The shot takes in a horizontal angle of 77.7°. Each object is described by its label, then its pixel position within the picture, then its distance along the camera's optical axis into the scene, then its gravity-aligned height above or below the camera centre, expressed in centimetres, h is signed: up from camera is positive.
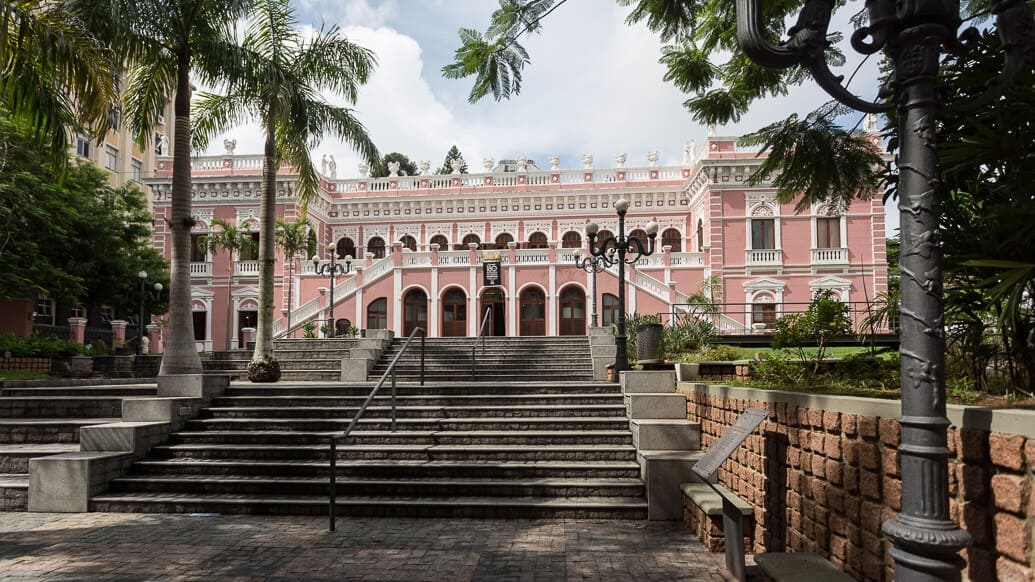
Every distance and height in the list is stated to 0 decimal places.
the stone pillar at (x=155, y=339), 2723 -48
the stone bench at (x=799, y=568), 378 -149
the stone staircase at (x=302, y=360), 1691 -91
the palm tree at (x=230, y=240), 2741 +380
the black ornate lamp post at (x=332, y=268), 2425 +259
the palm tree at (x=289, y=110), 1277 +444
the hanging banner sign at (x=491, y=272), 2878 +244
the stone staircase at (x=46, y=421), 837 -138
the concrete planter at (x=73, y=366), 1797 -106
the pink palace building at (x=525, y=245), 2789 +380
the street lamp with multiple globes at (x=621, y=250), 1145 +164
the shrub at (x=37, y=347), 1767 -52
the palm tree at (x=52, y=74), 756 +318
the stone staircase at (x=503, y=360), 1515 -89
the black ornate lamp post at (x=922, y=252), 233 +28
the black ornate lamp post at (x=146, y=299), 2086 +123
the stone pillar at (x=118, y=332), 2377 -14
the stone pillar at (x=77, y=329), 2247 -2
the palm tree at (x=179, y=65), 993 +435
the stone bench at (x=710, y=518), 568 -177
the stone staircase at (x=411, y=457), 742 -170
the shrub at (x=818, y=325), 793 +0
